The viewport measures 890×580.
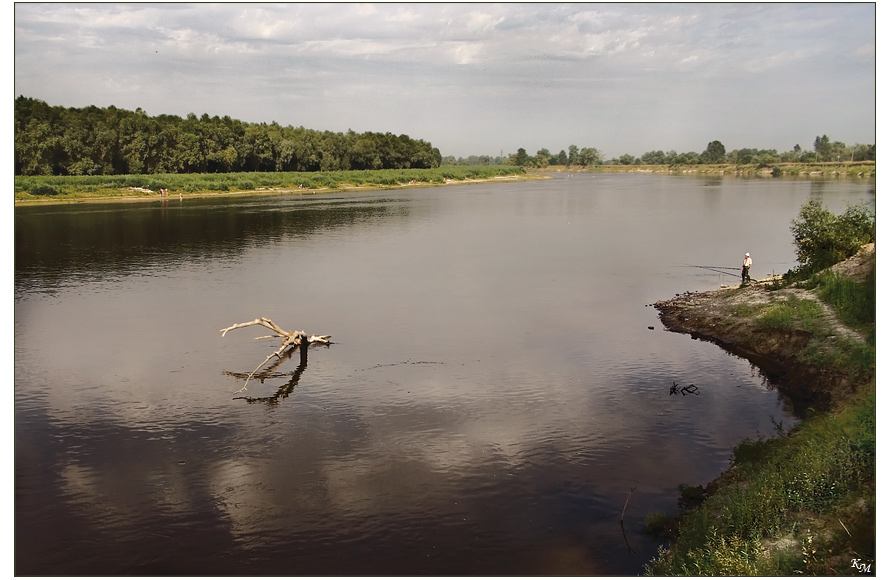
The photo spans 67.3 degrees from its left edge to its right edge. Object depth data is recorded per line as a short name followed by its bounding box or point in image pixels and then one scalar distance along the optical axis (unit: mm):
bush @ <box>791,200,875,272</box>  36594
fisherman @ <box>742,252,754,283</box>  41841
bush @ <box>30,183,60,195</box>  116188
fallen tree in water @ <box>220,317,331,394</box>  32325
